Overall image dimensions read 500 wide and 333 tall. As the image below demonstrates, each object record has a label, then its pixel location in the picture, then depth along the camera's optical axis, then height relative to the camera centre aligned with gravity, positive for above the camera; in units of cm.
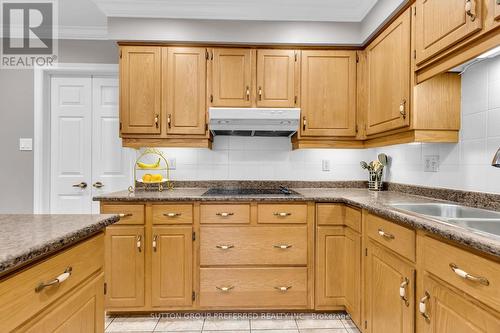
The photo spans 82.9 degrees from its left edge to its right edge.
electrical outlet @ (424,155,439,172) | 200 +3
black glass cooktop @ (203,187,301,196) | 229 -23
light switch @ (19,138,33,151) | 275 +19
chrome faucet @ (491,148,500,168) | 109 +3
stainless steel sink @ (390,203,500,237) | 136 -26
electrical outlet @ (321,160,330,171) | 279 +1
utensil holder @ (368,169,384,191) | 259 -13
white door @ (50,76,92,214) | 284 +23
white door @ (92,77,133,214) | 284 +20
